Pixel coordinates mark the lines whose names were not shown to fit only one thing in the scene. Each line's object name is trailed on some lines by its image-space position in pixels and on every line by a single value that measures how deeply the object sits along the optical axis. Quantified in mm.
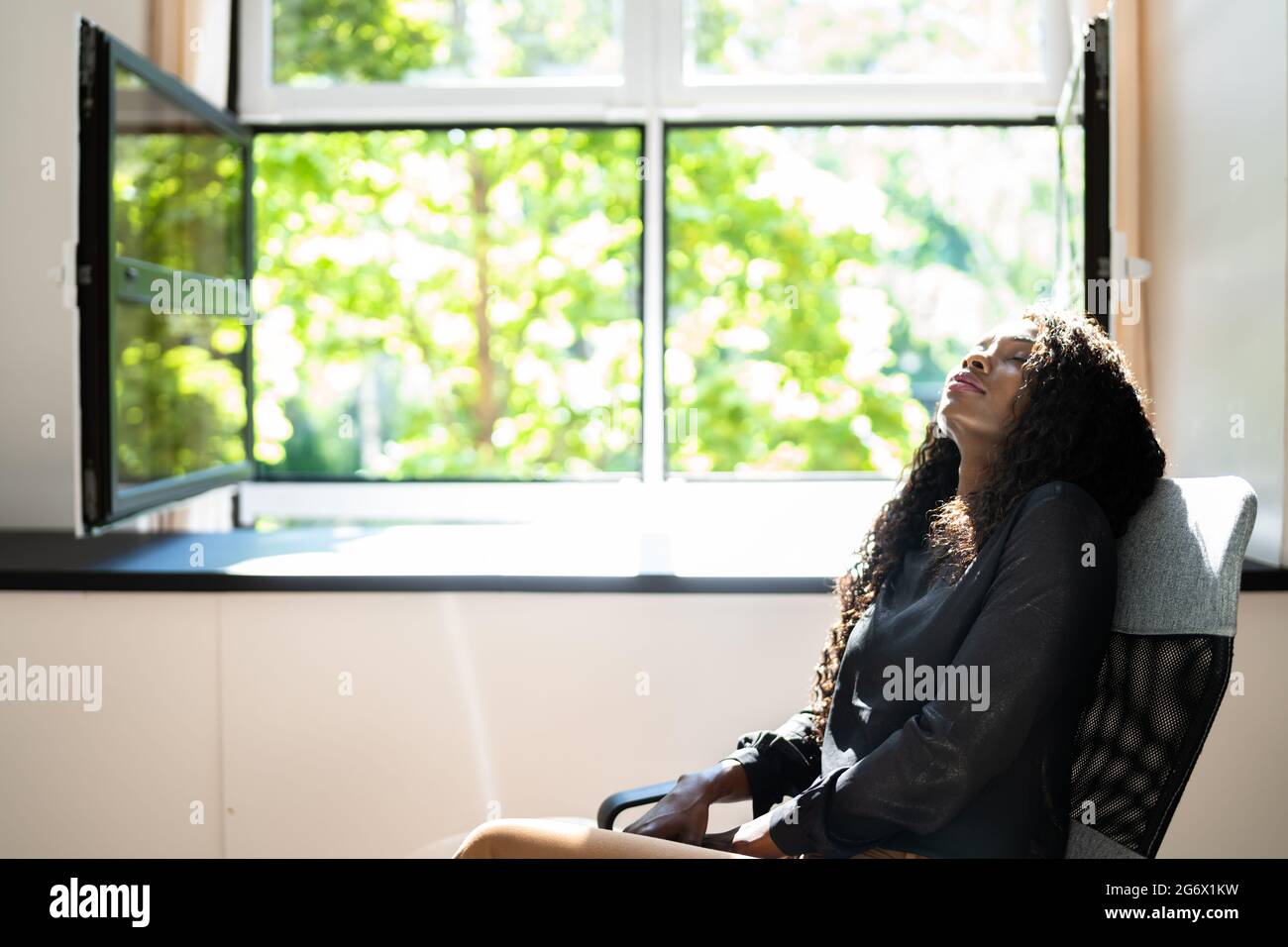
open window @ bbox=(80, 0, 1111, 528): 2590
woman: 1303
